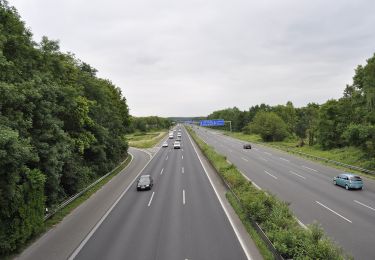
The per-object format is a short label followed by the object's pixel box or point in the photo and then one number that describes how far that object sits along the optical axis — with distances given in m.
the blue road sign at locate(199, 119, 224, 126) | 128.62
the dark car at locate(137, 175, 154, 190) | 27.89
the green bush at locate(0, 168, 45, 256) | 14.20
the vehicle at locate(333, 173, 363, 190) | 26.94
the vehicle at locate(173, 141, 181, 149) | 67.62
